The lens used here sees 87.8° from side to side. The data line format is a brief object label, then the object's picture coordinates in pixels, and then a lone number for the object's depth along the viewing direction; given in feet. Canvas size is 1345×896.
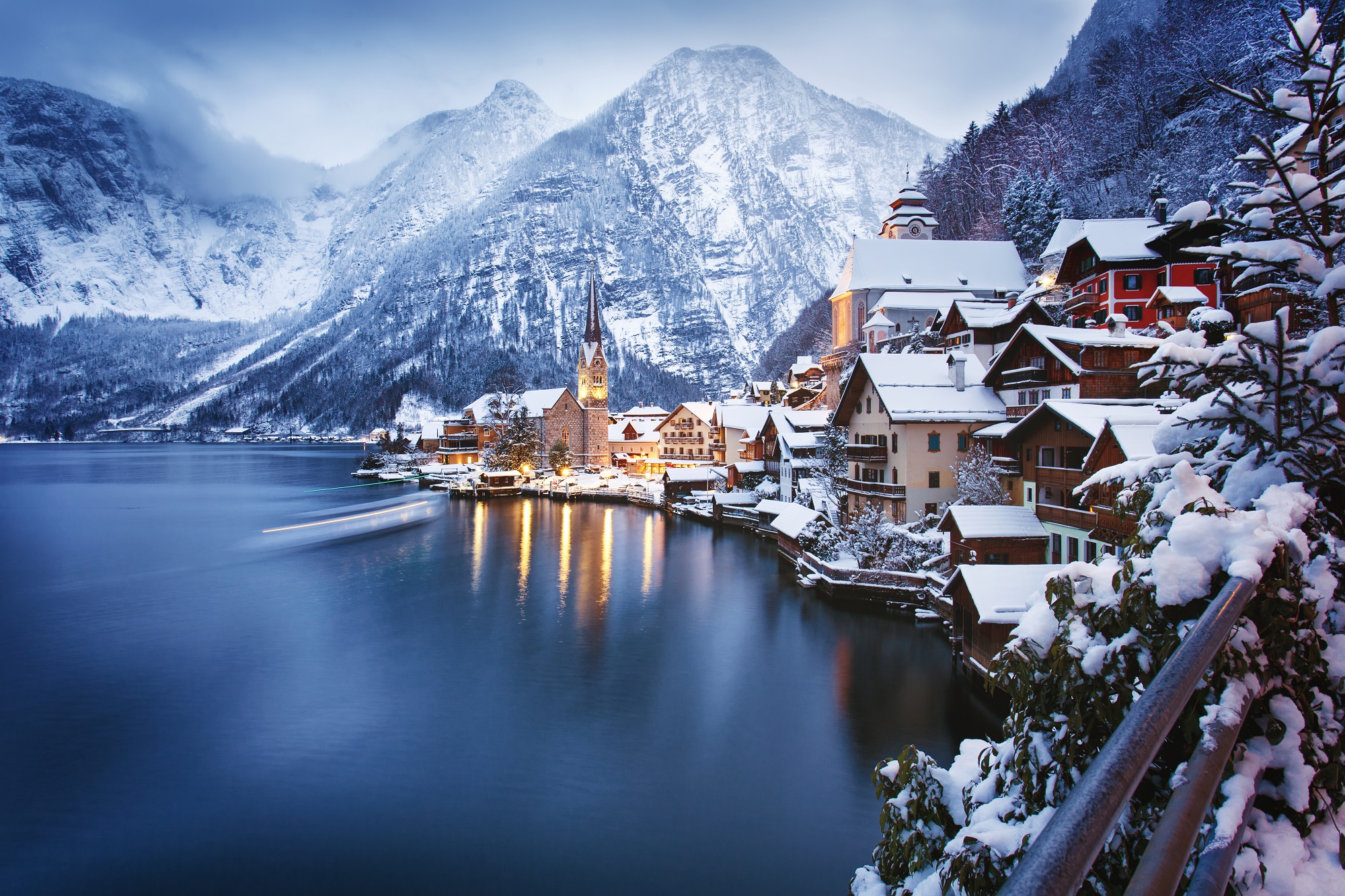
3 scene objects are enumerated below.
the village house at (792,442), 130.41
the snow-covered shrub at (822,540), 97.76
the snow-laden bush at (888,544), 84.38
